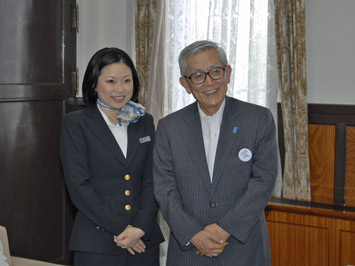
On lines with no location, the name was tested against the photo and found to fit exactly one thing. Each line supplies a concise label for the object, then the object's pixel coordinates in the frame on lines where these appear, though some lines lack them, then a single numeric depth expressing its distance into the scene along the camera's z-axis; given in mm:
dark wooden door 3533
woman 2270
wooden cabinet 3588
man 2143
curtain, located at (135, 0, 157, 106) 4418
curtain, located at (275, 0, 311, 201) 3812
